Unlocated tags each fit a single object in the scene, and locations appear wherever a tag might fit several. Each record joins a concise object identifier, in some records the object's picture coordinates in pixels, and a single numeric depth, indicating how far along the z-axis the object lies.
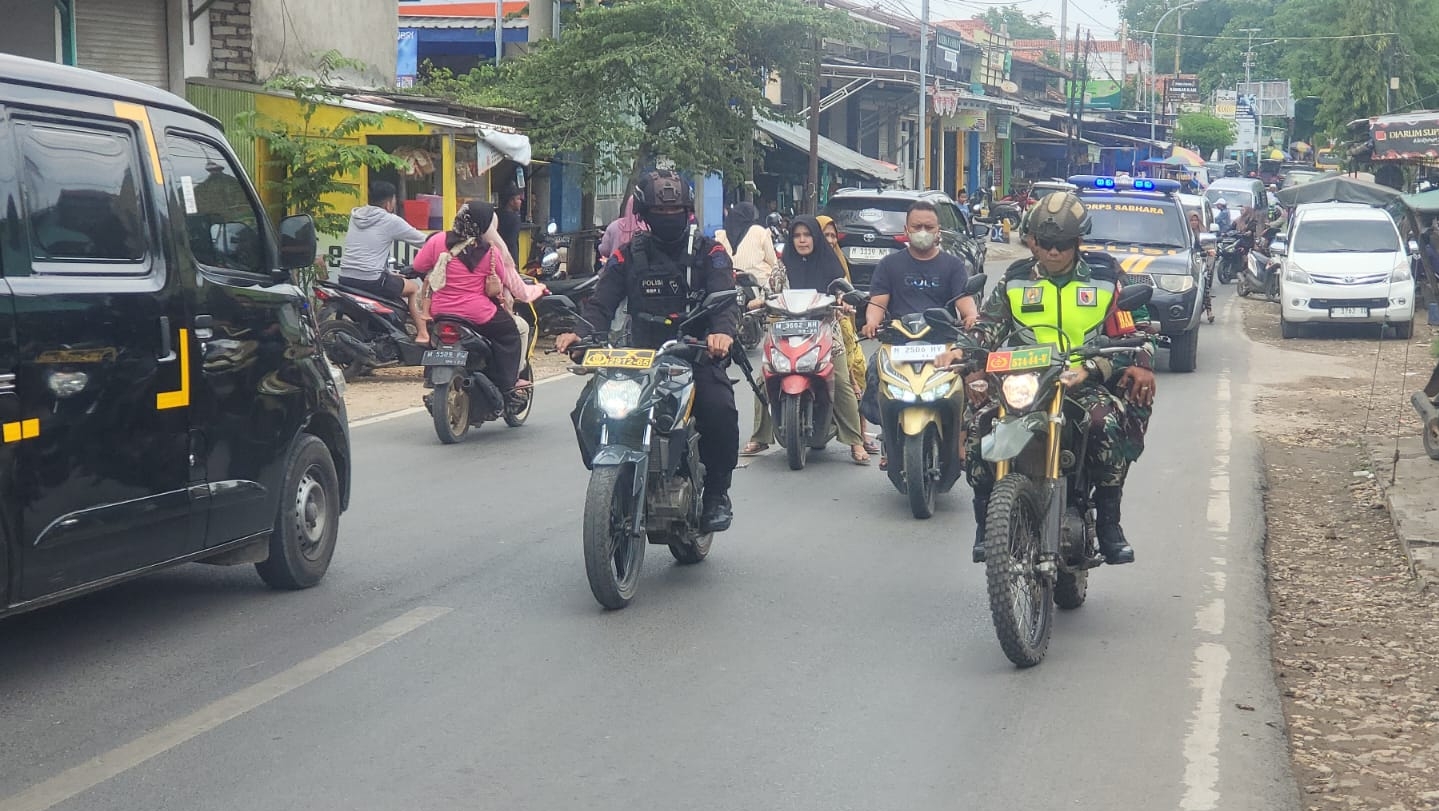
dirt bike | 5.83
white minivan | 21.69
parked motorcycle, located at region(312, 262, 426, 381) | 15.25
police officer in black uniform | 7.45
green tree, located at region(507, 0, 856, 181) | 21.88
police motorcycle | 6.63
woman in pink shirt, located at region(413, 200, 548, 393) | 12.10
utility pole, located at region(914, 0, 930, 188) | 40.00
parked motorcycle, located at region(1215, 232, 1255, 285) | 32.94
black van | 5.30
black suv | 21.19
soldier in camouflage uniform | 6.58
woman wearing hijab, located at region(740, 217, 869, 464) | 11.36
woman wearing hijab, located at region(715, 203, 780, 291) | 15.23
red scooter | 10.66
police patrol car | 17.69
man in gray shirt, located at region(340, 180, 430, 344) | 15.23
